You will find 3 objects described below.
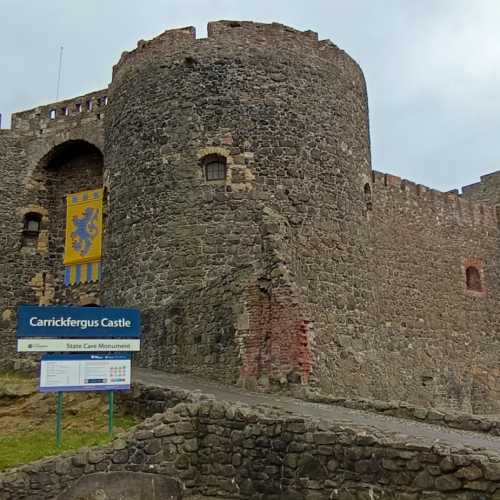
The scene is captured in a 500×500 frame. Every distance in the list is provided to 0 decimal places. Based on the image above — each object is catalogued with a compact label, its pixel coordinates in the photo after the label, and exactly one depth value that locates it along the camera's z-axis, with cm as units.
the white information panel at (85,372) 970
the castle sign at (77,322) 992
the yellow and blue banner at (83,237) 1903
